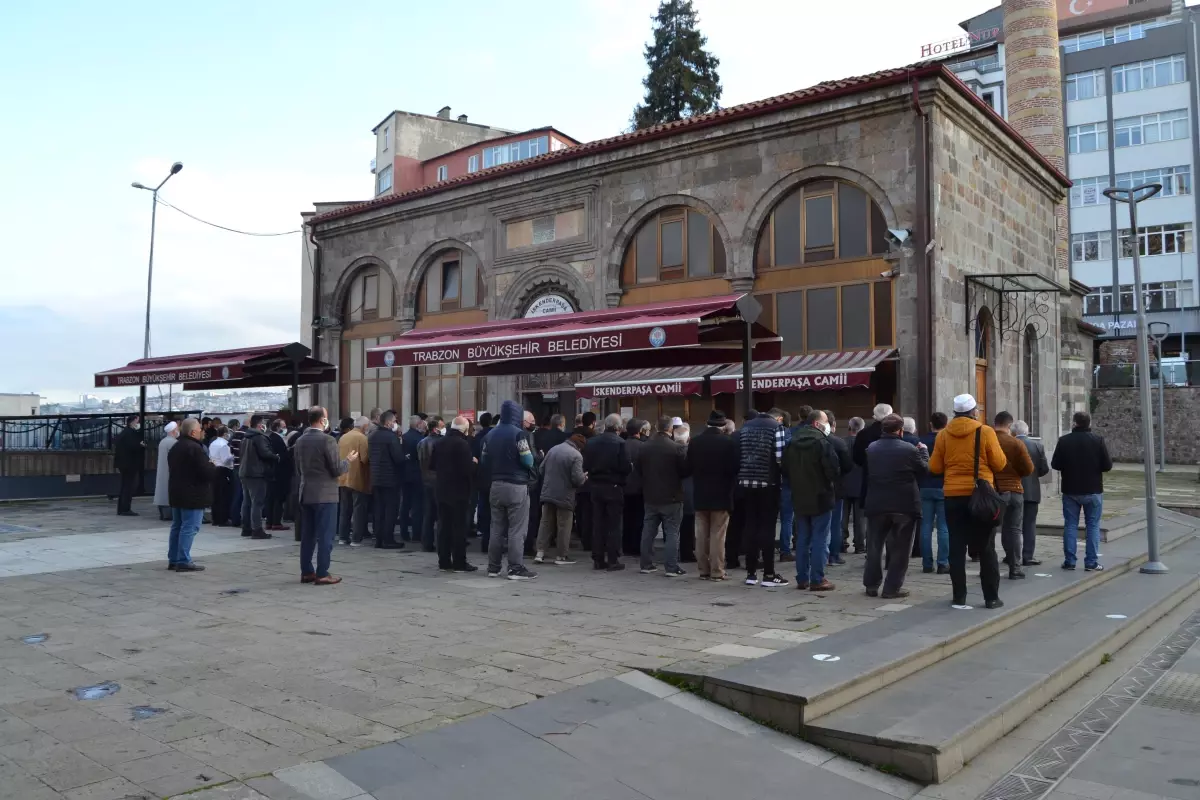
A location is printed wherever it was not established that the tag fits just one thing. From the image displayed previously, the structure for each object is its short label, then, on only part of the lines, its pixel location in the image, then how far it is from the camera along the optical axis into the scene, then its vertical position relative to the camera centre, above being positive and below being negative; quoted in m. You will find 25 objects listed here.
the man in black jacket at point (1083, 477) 10.49 -0.48
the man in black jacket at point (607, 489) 10.21 -0.58
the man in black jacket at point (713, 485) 9.30 -0.49
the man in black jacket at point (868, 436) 10.35 +0.01
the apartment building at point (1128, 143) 43.53 +14.71
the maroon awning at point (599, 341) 10.96 +1.34
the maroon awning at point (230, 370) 15.77 +1.32
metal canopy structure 17.15 +2.84
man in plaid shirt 9.10 -0.47
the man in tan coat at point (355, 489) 11.95 -0.69
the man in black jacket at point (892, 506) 8.47 -0.65
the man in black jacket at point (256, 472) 12.63 -0.47
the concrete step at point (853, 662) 5.06 -1.46
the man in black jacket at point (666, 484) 9.66 -0.50
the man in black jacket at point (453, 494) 9.91 -0.62
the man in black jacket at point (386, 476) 11.88 -0.49
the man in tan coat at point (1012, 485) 9.17 -0.51
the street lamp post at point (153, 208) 26.08 +7.07
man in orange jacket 7.85 -0.41
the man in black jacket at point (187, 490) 9.84 -0.56
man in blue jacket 9.55 -0.53
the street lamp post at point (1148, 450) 11.42 -0.18
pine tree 37.56 +15.35
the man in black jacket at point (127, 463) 16.38 -0.42
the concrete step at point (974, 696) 4.64 -1.61
